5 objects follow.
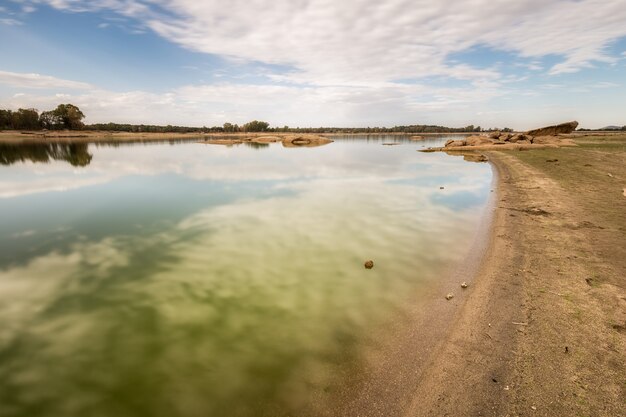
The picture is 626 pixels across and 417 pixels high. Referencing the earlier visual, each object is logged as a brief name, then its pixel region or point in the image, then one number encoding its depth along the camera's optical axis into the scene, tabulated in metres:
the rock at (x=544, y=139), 58.59
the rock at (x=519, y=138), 61.51
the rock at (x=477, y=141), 58.53
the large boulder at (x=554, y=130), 69.17
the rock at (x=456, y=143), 61.51
